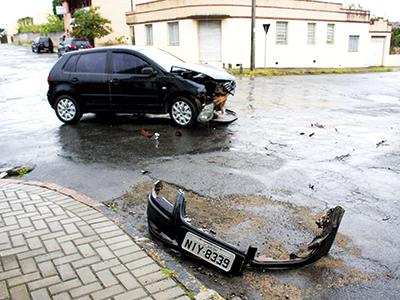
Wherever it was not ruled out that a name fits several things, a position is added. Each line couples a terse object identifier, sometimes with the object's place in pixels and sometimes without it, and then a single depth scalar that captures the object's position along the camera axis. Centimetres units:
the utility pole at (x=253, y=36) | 2418
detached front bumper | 382
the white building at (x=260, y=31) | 2780
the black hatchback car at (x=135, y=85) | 955
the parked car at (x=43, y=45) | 4609
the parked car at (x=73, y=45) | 3497
